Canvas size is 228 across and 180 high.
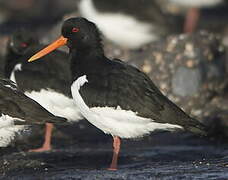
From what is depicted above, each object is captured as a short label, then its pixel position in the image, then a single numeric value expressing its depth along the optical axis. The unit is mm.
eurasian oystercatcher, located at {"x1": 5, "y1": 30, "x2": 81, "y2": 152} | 9594
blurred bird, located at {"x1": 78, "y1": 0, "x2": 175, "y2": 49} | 13398
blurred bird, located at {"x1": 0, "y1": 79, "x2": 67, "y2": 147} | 8117
